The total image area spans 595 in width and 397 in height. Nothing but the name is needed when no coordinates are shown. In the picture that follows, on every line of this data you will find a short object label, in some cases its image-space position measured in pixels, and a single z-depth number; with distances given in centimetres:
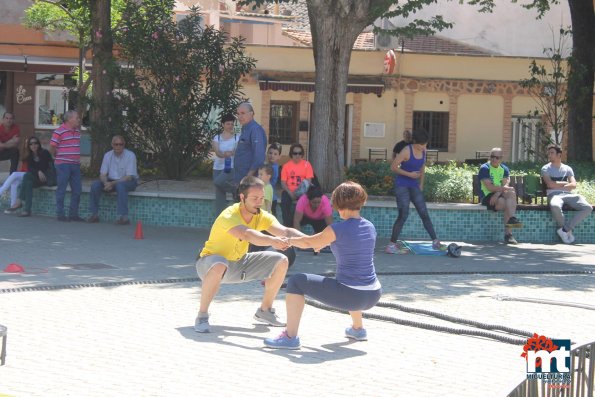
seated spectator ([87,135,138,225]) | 1716
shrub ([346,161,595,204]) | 1802
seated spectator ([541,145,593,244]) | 1711
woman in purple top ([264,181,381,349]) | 852
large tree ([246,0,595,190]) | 1786
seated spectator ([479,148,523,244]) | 1670
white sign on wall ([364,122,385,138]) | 3709
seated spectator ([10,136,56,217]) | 1783
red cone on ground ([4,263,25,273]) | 1197
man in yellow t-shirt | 893
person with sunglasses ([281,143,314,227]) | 1546
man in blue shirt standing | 1420
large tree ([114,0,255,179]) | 1891
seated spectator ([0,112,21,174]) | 2048
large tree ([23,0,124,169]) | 1944
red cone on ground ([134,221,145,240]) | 1556
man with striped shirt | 1730
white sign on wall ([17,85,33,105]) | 3547
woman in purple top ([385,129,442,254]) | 1509
